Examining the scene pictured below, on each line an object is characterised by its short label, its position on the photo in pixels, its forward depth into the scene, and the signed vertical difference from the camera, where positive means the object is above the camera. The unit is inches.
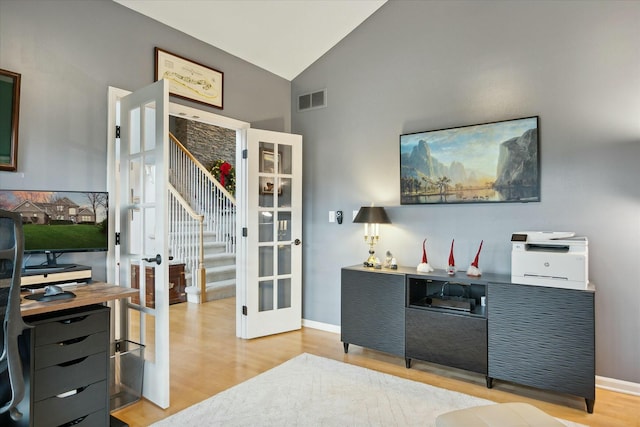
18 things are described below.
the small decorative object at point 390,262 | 138.4 -17.7
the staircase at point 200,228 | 229.3 -9.3
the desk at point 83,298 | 73.9 -18.1
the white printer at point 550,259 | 98.9 -11.9
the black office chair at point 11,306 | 59.2 -14.6
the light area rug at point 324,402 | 93.4 -50.3
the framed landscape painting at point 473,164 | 120.7 +17.4
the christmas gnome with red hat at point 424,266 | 128.8 -17.5
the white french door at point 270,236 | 156.8 -9.0
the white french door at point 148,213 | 98.7 +0.3
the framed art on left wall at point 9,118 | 92.1 +23.3
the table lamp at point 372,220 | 142.4 -2.0
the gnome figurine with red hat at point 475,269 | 119.1 -17.2
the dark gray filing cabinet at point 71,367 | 77.4 -32.9
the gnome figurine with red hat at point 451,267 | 124.3 -17.2
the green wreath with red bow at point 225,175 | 295.1 +30.8
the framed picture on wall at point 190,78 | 127.6 +48.6
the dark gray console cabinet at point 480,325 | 98.6 -32.9
